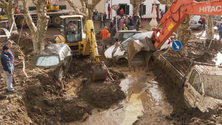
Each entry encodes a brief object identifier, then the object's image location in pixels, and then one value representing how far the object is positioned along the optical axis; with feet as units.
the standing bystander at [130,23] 60.44
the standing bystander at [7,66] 23.21
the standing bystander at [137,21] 60.85
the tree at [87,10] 56.27
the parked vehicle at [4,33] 48.10
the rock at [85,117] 25.38
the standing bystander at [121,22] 59.88
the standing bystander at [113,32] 54.54
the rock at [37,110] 23.32
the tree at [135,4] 71.82
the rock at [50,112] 24.12
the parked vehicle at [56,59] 31.05
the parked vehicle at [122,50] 40.27
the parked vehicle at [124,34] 45.70
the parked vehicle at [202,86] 19.90
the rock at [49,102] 25.49
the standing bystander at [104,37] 47.47
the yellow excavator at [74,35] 39.83
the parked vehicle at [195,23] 73.84
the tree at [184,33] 41.16
